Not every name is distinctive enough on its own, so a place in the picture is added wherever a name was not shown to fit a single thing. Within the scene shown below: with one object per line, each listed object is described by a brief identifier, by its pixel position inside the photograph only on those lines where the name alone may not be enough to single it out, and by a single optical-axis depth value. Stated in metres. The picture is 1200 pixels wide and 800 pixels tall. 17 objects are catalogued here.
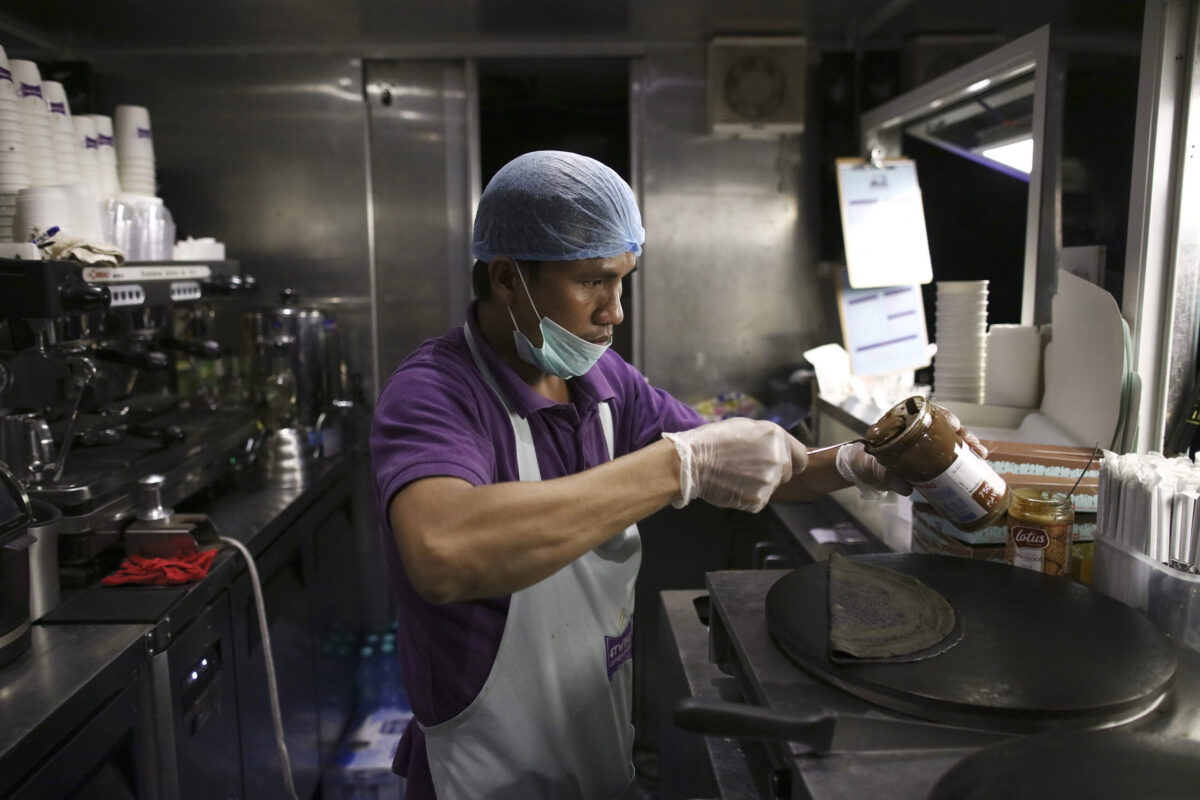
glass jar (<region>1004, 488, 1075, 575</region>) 1.27
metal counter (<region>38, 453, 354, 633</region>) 1.74
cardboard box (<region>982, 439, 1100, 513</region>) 1.41
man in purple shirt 1.08
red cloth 1.88
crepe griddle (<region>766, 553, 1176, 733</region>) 0.84
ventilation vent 3.18
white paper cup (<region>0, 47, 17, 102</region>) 2.15
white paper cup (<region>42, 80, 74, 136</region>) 2.35
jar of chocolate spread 1.22
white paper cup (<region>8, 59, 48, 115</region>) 2.22
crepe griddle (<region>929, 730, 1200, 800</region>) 0.72
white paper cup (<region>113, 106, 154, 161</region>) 2.74
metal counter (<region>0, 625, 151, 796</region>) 1.31
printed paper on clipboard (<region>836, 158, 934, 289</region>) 2.79
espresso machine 1.91
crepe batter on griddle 0.93
